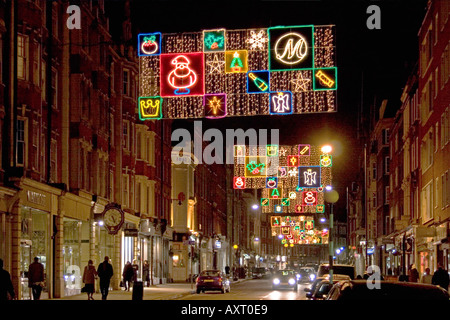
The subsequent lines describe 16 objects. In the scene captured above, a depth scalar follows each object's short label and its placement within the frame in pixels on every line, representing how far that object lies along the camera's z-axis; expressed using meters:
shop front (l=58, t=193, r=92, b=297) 35.03
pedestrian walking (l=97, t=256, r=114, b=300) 31.77
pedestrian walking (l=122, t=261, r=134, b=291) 42.62
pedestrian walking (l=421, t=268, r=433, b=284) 36.00
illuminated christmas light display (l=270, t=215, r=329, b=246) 87.69
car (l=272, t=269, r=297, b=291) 50.94
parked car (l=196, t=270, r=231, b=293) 46.03
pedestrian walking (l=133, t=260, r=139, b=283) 42.82
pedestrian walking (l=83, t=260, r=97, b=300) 32.44
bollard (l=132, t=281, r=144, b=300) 24.59
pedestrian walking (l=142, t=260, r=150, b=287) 51.22
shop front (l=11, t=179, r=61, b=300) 29.59
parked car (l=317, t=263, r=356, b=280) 36.33
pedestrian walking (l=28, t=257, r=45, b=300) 29.42
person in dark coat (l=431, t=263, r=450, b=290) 31.22
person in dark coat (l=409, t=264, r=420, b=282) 38.97
